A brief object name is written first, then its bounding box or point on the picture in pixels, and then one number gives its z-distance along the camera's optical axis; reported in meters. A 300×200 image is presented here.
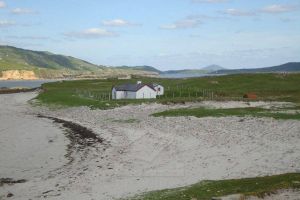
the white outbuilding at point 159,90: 92.06
